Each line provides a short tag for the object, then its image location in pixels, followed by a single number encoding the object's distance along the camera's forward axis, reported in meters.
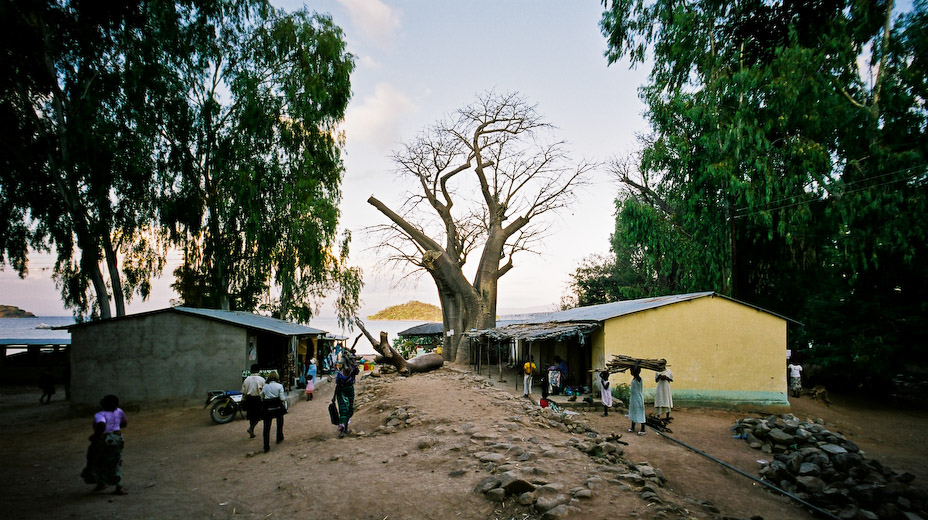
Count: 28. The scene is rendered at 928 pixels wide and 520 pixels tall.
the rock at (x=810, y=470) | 8.38
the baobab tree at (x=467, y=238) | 27.12
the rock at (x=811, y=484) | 7.83
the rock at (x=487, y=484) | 6.22
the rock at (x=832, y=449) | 9.40
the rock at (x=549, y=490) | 5.94
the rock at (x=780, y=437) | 10.68
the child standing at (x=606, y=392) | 13.28
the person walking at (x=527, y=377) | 15.25
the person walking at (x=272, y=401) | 9.30
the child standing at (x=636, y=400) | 11.21
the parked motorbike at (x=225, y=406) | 12.39
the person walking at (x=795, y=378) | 20.47
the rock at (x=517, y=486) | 6.01
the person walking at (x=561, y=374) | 15.89
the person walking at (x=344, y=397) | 10.16
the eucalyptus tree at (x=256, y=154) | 18.17
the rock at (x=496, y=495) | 5.96
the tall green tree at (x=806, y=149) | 15.12
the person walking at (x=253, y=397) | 10.42
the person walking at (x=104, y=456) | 6.58
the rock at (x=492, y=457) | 7.32
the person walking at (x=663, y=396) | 12.12
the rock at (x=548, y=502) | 5.57
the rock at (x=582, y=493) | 5.93
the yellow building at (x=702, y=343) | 14.92
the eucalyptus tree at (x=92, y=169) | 14.55
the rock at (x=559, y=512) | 5.39
